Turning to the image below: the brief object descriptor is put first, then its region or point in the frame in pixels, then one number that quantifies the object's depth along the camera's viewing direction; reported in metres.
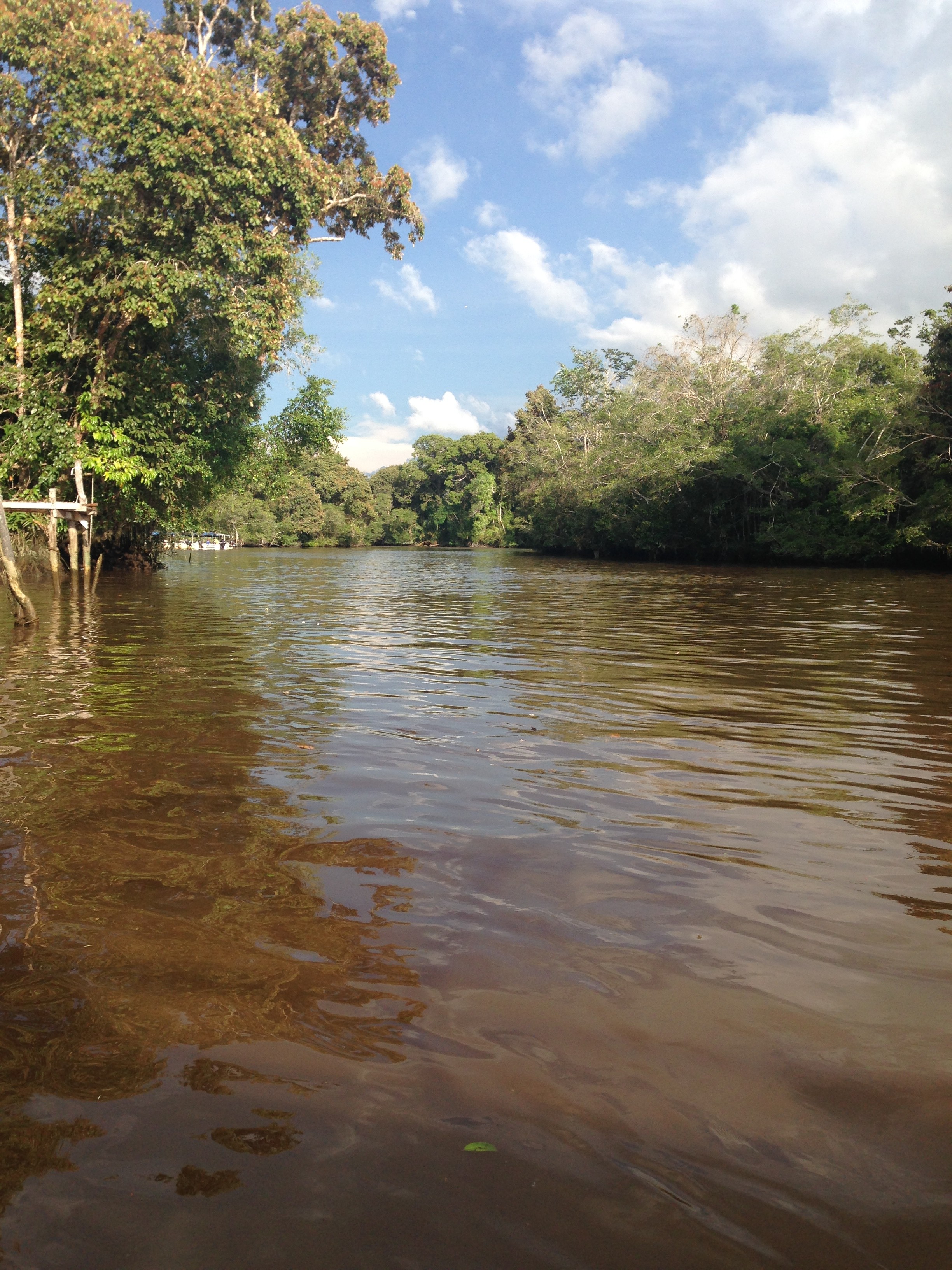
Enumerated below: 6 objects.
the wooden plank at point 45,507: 15.45
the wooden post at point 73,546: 21.34
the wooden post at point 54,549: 19.78
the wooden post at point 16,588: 11.80
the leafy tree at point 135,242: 17.61
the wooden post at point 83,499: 19.11
